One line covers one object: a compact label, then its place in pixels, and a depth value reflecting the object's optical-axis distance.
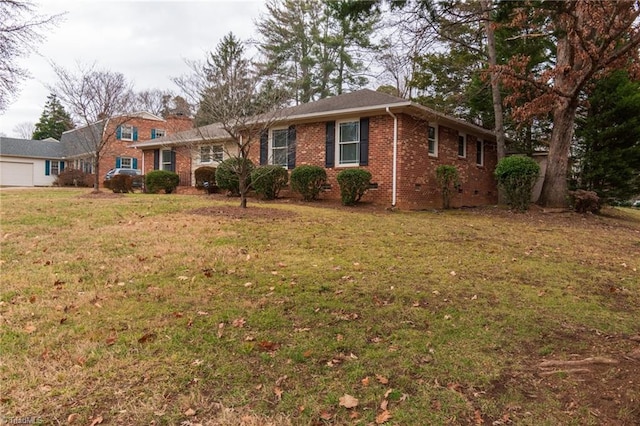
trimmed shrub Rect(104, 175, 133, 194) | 16.06
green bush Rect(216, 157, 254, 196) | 13.14
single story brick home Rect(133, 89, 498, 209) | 12.19
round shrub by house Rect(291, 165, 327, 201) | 12.83
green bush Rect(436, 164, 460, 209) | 12.73
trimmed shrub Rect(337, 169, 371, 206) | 11.80
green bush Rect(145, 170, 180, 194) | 17.06
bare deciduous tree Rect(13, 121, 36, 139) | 50.55
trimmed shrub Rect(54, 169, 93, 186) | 27.44
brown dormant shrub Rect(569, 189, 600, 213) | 12.44
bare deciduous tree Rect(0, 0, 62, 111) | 9.77
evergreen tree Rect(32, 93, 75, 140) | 43.90
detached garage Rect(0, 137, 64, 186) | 31.31
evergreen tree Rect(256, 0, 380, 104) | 25.27
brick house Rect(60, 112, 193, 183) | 28.66
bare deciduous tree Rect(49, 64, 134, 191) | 14.39
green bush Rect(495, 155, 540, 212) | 12.00
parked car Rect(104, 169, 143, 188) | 23.79
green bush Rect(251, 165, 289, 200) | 13.19
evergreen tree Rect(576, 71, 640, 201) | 14.68
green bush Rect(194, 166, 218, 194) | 15.97
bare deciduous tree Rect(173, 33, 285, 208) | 9.60
